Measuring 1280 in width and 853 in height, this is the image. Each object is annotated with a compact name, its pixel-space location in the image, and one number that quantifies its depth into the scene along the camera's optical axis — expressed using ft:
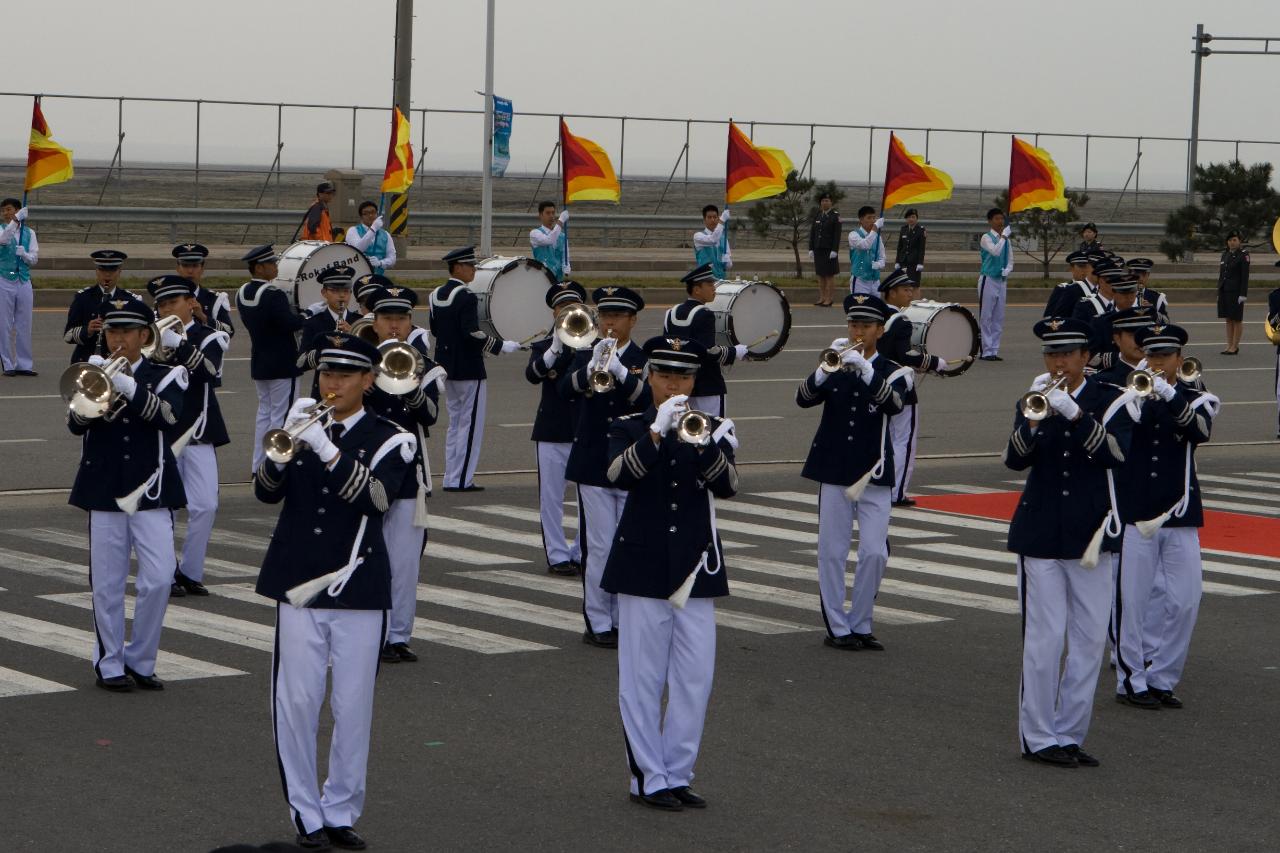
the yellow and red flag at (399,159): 98.94
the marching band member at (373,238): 91.04
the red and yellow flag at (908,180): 103.24
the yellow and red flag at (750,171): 108.27
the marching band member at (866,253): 110.52
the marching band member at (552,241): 101.01
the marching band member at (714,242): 106.93
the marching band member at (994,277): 99.04
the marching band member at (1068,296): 61.67
